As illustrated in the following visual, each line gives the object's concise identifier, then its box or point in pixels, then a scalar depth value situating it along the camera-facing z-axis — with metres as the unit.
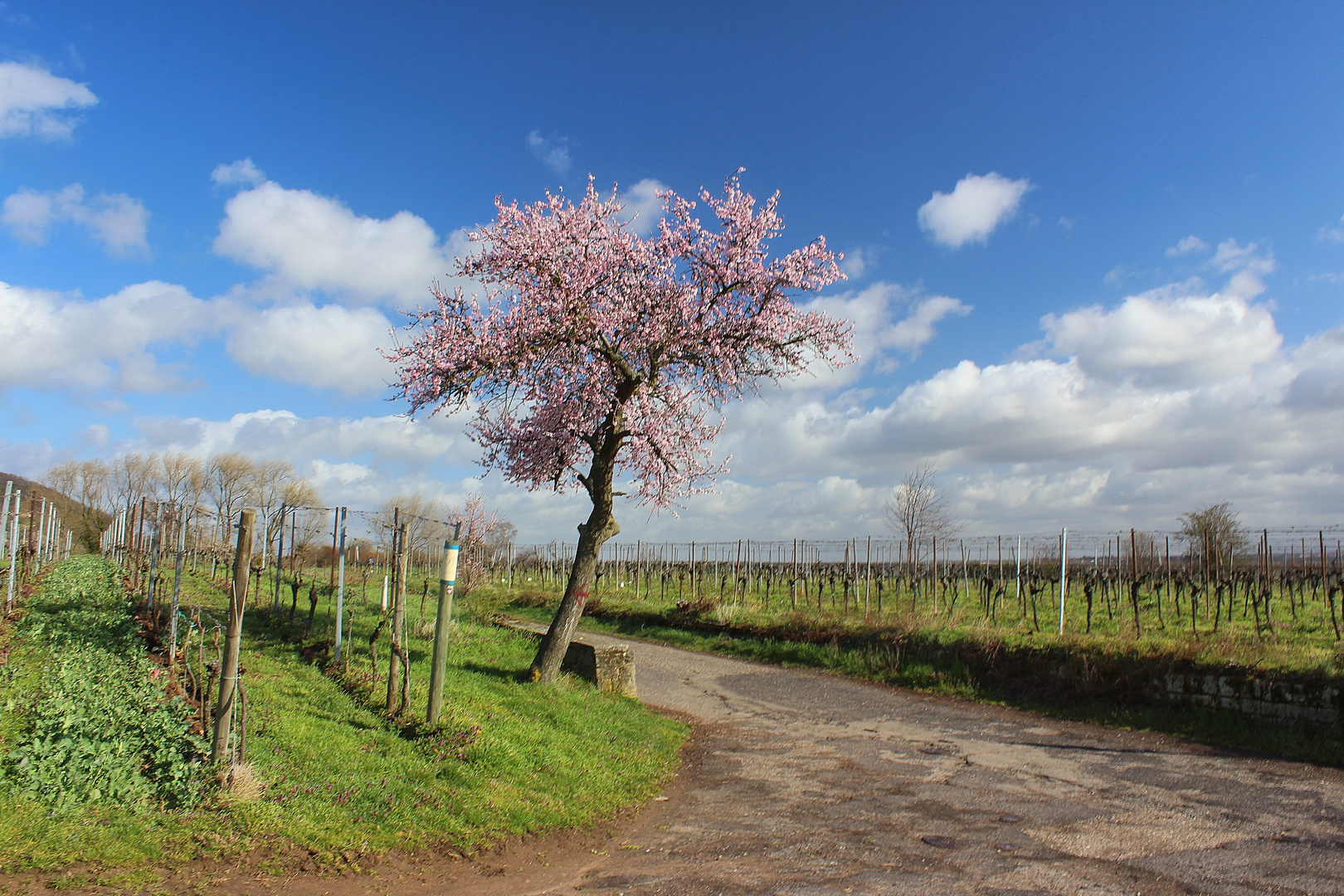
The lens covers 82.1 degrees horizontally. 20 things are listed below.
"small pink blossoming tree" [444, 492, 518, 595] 31.14
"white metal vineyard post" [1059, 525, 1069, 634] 15.46
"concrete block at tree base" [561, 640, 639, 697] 12.09
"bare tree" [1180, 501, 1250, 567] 37.00
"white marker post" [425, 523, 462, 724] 7.68
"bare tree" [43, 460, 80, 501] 65.25
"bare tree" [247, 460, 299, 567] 61.22
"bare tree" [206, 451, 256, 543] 63.22
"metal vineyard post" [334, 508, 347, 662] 9.52
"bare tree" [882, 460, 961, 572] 42.12
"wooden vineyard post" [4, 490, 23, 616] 10.65
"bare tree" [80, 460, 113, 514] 60.83
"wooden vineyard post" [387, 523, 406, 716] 7.83
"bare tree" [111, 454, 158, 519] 61.68
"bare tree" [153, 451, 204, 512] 62.06
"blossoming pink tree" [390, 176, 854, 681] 11.76
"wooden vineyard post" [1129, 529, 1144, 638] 14.38
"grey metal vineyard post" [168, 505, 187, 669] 7.28
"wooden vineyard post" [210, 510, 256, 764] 5.34
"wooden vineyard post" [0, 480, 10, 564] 10.33
